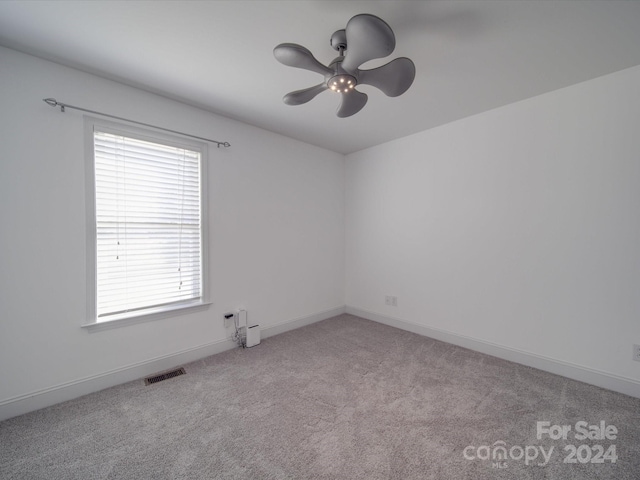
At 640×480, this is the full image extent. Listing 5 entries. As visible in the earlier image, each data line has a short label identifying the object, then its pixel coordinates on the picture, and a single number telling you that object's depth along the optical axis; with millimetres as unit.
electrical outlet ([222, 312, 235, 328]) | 2896
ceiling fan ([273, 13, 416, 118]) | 1268
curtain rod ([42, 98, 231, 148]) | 1923
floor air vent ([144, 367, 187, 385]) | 2293
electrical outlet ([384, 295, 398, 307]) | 3623
